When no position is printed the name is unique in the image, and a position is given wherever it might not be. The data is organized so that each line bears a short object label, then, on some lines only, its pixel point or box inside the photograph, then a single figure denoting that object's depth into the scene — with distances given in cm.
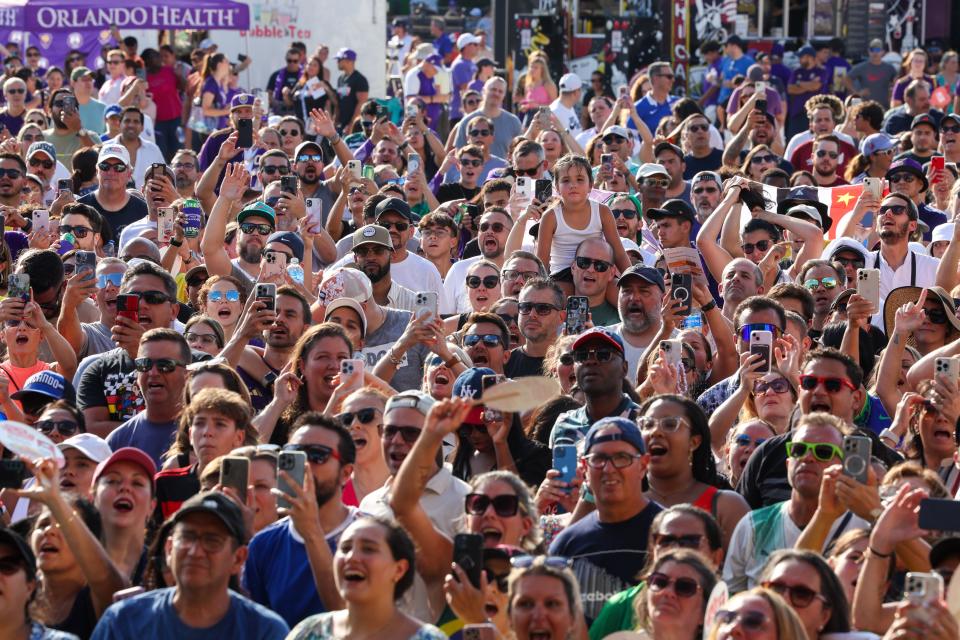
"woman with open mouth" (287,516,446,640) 1059
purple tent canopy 4016
